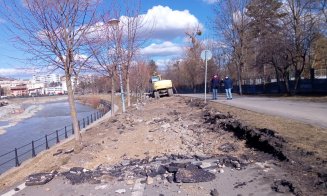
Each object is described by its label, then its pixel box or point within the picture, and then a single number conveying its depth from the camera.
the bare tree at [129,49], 25.64
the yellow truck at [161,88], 45.66
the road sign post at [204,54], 23.33
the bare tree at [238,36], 45.59
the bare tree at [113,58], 23.20
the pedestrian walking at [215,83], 29.14
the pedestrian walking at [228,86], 28.13
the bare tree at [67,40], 11.71
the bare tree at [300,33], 33.91
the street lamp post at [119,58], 21.60
